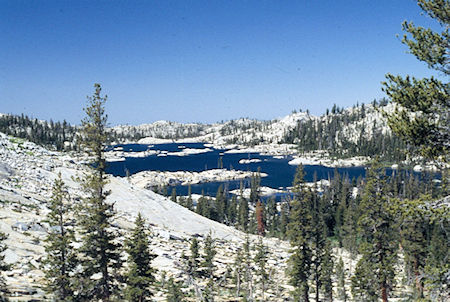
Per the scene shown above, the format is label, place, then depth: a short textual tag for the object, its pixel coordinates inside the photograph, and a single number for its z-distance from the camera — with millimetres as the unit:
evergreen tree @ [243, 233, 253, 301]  33484
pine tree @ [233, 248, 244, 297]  32656
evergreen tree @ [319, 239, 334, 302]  39816
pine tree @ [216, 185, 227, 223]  106250
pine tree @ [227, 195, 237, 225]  107125
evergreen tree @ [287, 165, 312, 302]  30547
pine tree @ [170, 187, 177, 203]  108475
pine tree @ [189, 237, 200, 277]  32200
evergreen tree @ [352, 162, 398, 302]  26531
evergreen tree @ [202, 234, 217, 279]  33281
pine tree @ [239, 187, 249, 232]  96938
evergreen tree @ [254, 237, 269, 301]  35688
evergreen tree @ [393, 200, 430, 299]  39375
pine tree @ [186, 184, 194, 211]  101338
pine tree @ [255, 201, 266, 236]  94750
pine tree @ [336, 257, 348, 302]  41488
